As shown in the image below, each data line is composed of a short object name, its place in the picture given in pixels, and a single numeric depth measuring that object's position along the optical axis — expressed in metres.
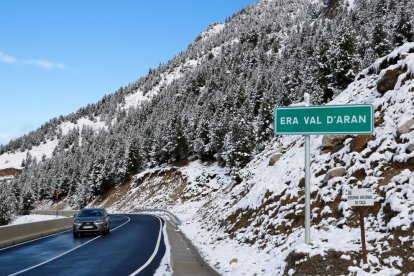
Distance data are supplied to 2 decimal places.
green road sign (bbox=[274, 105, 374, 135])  9.12
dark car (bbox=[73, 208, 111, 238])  23.59
